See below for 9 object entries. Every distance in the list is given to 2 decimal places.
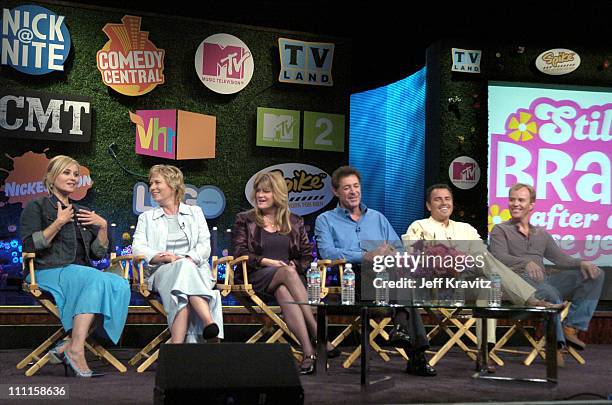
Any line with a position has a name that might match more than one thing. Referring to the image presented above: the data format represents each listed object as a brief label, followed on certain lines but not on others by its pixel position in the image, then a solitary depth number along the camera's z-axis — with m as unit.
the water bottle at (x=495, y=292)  4.46
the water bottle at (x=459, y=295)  4.43
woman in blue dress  4.59
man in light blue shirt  5.54
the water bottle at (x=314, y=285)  4.82
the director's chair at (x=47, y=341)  4.64
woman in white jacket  4.80
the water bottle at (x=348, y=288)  4.51
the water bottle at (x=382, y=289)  4.44
